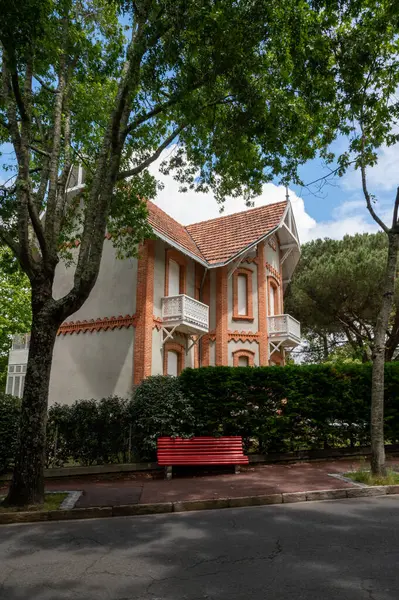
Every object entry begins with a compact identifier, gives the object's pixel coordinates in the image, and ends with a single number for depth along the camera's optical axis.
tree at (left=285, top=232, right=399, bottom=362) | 26.14
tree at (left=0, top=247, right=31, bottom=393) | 27.19
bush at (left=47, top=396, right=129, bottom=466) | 11.74
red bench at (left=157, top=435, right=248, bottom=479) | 11.24
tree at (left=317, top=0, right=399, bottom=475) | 9.16
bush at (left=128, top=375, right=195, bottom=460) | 11.82
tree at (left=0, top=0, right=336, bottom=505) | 8.34
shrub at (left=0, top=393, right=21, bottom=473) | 10.74
